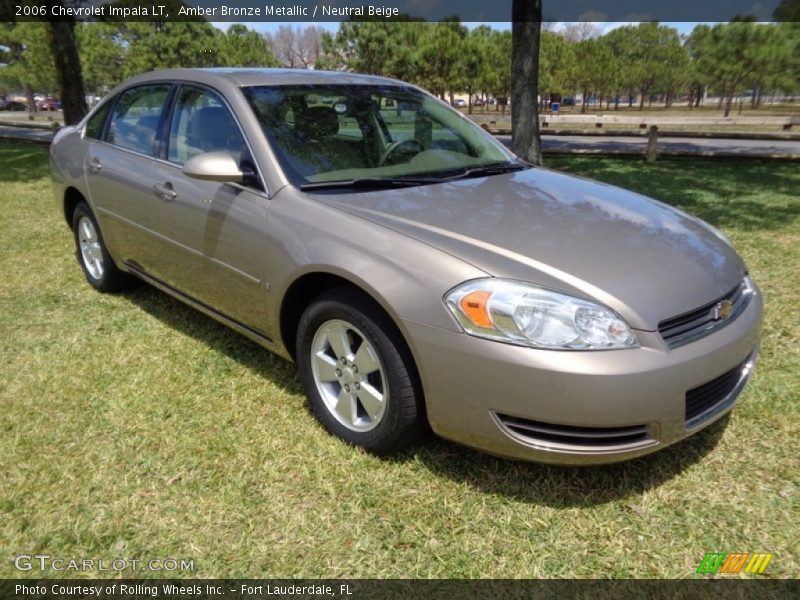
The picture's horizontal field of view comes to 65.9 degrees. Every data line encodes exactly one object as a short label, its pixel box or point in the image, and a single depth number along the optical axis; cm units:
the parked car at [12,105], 6525
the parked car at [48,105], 6462
